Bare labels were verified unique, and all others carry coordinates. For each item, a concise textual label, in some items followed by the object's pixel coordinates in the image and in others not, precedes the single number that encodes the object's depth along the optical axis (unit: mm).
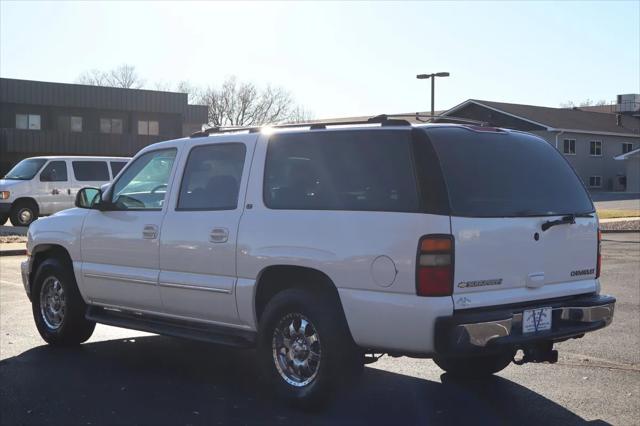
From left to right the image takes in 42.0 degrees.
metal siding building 46969
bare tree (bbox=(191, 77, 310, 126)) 79438
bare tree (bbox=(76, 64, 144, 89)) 95875
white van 22312
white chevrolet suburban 5250
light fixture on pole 35872
